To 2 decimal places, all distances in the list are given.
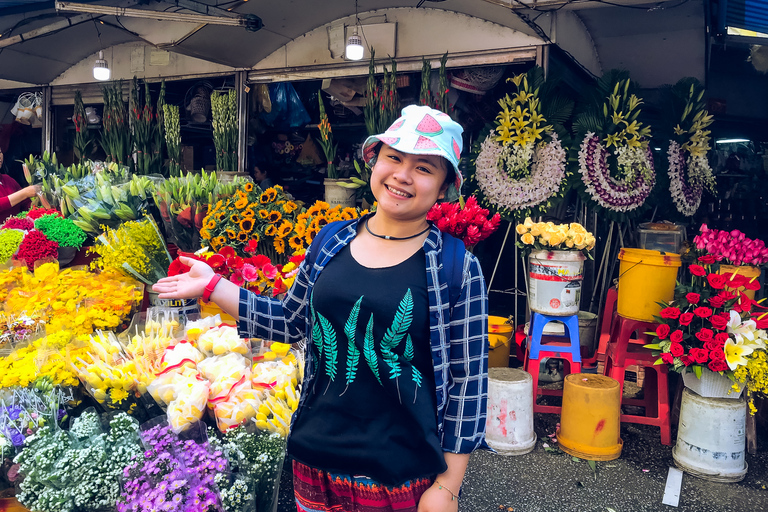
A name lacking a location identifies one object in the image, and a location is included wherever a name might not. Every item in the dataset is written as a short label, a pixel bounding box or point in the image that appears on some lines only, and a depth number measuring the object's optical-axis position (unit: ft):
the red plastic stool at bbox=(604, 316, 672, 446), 11.70
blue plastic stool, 12.66
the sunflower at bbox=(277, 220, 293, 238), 11.36
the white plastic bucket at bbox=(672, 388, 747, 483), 10.31
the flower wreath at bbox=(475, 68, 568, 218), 14.65
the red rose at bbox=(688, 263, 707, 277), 10.98
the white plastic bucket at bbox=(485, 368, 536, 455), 10.99
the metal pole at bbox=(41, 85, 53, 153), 24.73
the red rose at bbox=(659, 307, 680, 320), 11.07
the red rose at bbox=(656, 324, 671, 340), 11.09
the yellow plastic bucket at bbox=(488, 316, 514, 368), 13.91
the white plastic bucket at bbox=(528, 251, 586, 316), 12.37
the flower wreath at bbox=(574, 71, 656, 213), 14.67
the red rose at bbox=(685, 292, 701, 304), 10.73
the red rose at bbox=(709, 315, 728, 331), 10.42
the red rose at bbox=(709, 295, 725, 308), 10.52
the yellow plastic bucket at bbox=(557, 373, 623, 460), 10.88
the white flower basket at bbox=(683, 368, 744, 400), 10.45
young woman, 4.57
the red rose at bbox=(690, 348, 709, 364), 10.44
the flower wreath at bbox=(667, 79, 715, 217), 16.67
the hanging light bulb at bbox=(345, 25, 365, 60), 16.58
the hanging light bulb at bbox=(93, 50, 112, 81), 20.44
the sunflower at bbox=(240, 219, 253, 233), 11.21
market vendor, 13.93
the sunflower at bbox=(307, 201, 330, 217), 11.59
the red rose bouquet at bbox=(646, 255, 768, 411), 10.25
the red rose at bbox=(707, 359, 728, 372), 10.25
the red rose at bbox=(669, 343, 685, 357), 10.69
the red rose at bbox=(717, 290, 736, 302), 10.62
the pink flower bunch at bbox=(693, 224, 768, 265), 11.56
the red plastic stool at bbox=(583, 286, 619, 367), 14.38
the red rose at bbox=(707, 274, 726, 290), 10.58
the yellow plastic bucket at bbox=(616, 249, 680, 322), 12.05
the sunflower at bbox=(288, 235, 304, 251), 11.23
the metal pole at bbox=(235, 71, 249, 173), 20.31
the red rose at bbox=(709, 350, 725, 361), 10.26
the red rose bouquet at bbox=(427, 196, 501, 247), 10.82
